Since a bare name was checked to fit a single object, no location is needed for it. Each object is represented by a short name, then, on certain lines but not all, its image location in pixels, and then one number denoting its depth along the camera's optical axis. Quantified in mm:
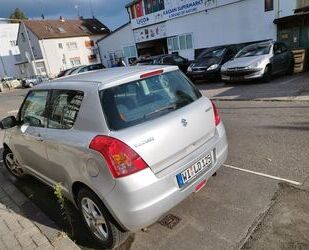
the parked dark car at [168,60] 17734
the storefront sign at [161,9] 21969
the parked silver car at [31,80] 35991
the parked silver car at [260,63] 11680
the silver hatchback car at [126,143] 2732
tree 78675
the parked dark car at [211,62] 14289
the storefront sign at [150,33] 25819
